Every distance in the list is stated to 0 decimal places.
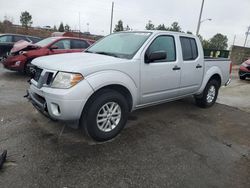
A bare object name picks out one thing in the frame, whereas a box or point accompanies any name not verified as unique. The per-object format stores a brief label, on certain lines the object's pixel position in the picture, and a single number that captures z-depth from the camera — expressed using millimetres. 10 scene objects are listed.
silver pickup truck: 2826
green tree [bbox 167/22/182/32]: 55281
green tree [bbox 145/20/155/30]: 50656
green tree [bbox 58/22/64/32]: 54144
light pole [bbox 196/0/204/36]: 20844
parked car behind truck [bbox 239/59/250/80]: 10437
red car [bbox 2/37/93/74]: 7379
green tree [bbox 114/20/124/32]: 47962
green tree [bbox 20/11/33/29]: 54306
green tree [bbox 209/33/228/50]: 70481
